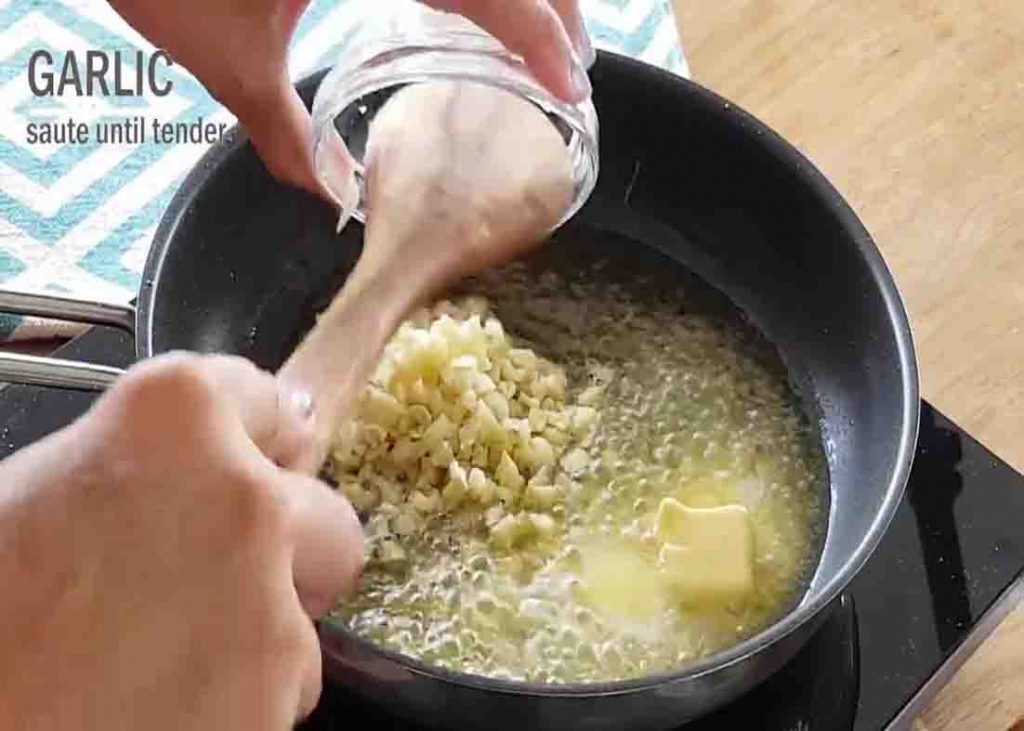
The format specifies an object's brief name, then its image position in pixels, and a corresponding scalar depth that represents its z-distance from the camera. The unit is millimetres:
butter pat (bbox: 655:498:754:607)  691
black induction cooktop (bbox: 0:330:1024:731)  678
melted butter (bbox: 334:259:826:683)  679
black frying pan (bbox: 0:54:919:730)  688
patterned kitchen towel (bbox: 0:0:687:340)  893
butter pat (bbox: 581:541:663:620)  691
